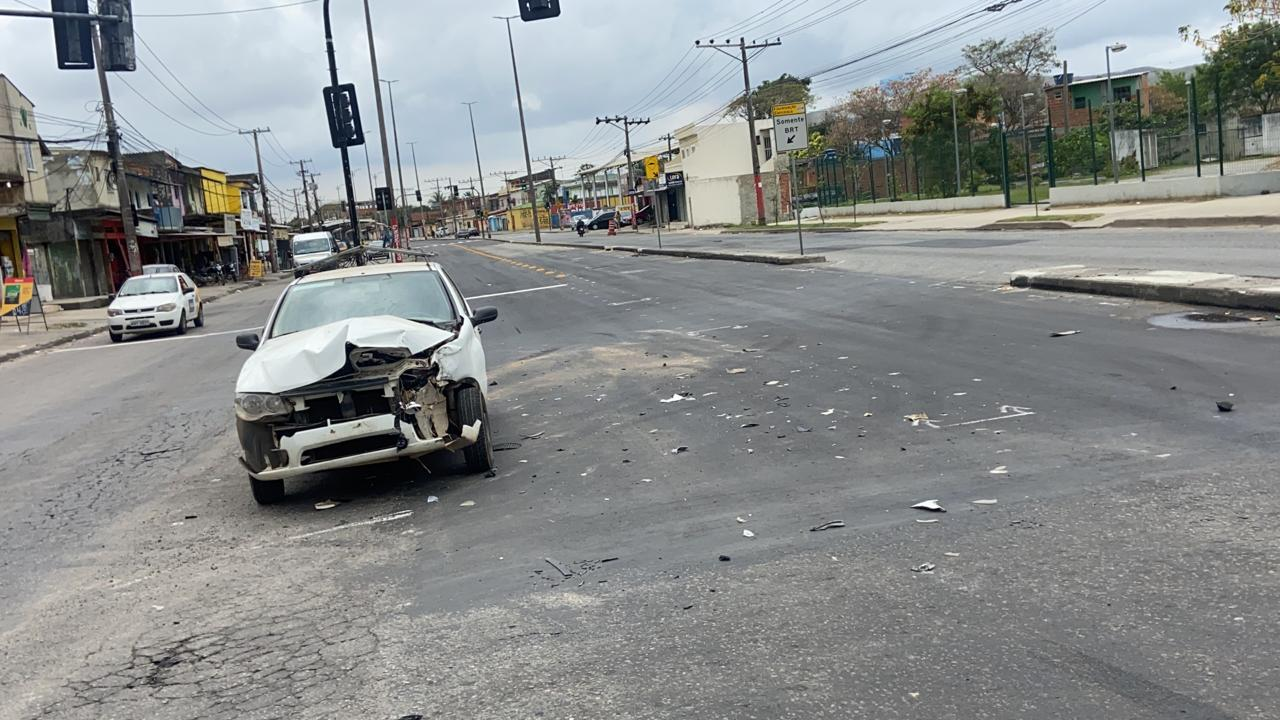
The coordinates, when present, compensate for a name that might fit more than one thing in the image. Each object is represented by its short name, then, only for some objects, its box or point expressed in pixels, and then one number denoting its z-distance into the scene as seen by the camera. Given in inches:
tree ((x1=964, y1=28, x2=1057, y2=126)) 2862.7
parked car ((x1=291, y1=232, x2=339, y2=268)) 1845.6
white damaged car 265.7
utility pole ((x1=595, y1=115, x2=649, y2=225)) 3329.2
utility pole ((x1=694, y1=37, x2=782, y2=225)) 2306.8
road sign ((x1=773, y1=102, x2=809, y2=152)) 973.2
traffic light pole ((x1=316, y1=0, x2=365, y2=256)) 1087.0
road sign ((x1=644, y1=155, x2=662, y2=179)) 3312.0
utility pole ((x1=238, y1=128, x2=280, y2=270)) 2925.7
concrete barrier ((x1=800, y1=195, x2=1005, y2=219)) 1737.2
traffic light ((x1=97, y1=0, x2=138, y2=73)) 711.7
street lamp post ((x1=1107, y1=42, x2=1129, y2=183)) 1294.3
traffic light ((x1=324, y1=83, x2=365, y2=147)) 1043.3
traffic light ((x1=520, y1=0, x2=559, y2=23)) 677.9
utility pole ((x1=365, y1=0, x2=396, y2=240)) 1417.3
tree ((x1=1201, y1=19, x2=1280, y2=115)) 1648.6
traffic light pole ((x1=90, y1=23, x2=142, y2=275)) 1251.8
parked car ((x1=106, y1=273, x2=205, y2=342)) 932.0
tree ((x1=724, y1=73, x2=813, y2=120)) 3964.1
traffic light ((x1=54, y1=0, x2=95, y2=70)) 643.5
